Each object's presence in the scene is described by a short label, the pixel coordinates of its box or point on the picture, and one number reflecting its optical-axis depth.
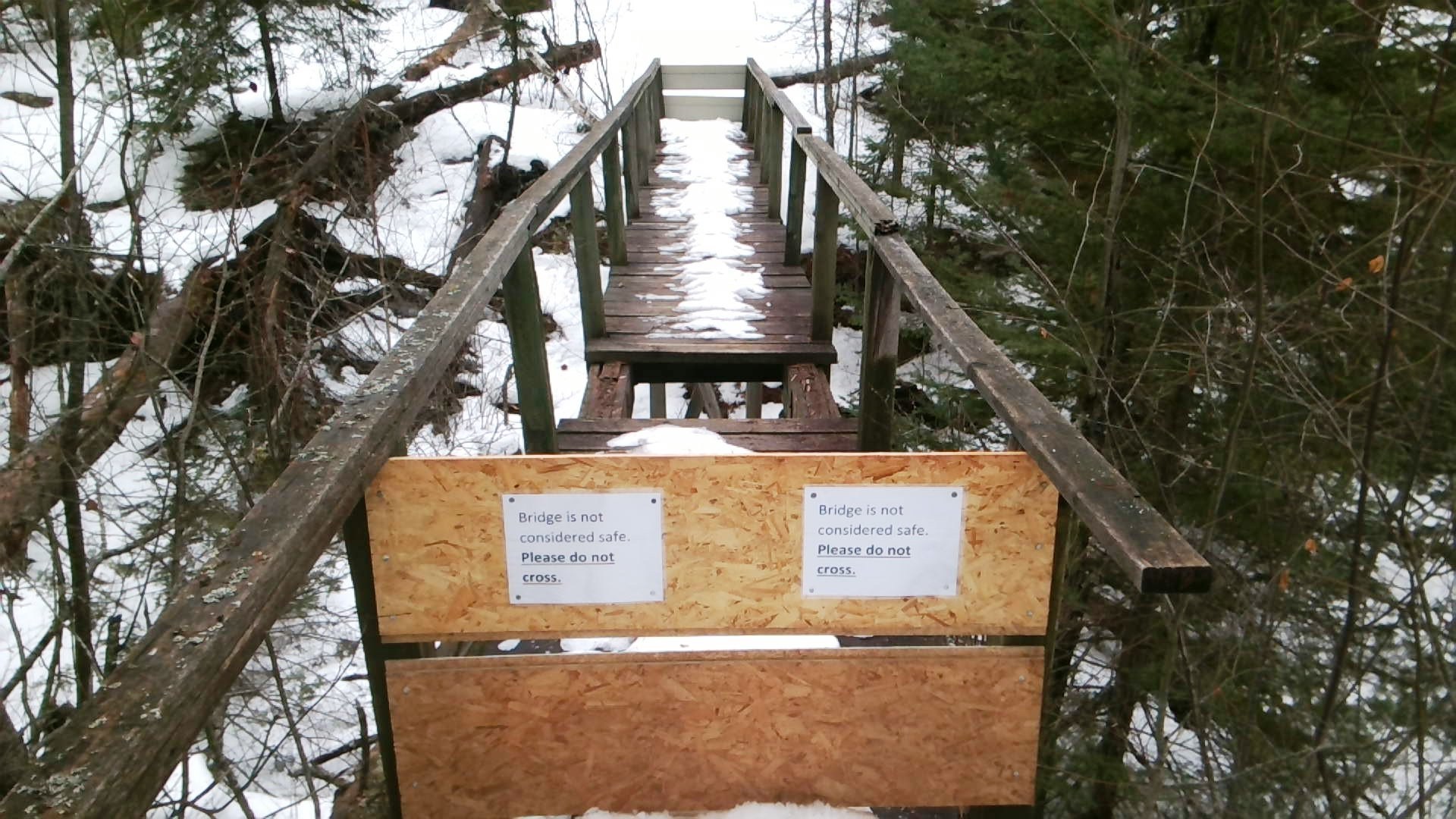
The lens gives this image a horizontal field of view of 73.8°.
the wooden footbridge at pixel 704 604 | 1.76
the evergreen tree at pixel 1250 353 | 3.82
